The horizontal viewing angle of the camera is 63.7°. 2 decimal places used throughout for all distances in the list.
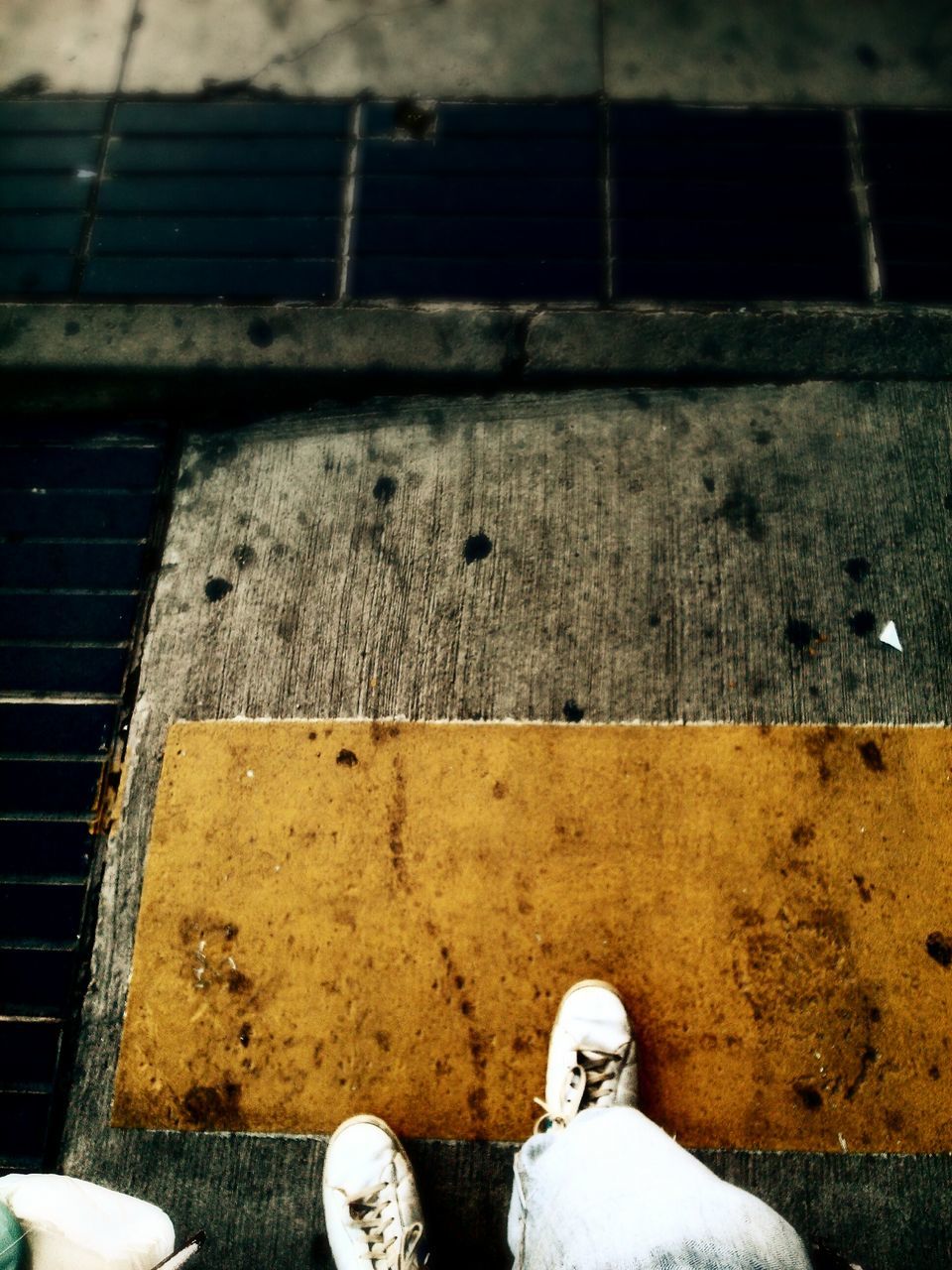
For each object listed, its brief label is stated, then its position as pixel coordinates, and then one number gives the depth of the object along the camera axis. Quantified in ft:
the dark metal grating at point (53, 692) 7.09
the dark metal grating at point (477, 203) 8.66
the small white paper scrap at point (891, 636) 7.54
